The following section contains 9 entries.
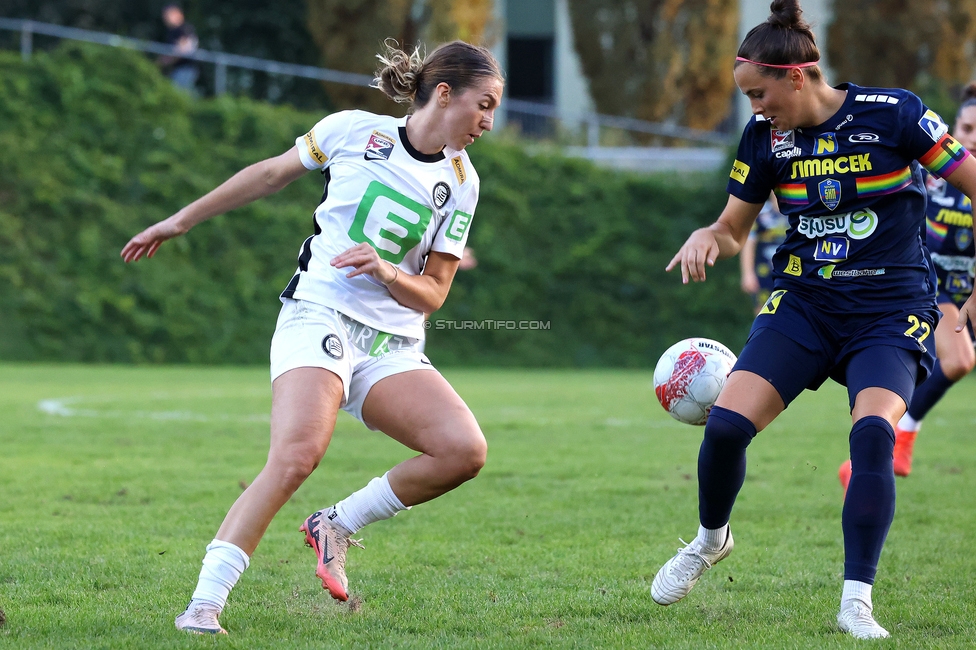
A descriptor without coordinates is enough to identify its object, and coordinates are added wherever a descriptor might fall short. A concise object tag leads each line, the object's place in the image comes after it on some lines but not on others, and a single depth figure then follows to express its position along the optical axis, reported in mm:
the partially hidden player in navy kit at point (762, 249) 23609
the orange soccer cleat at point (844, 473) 13093
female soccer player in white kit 8125
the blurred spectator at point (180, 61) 39031
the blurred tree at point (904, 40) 48750
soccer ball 9164
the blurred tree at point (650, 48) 49156
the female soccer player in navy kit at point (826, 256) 7883
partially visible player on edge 14336
